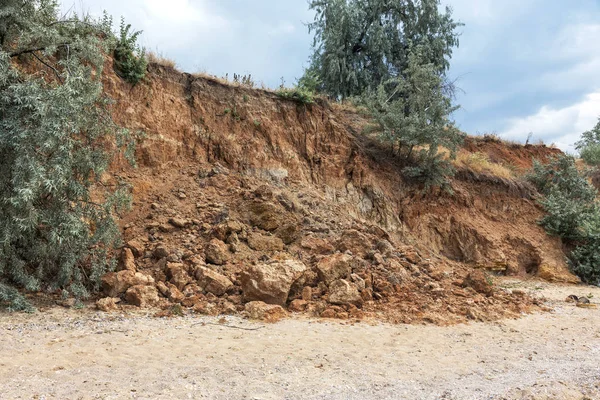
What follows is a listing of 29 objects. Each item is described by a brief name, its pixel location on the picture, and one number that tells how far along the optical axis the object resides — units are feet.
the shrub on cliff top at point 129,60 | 35.63
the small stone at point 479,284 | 31.30
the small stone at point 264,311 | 23.30
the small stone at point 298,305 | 25.40
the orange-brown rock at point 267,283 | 25.27
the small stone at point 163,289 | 24.94
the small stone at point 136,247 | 27.68
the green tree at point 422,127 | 47.65
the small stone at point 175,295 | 24.36
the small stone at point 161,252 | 27.43
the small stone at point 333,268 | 27.53
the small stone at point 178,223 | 30.30
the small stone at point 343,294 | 25.98
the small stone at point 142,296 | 23.81
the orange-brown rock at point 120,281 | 24.75
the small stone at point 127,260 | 26.25
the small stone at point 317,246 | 32.19
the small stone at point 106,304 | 22.92
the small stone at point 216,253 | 28.14
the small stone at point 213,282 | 25.58
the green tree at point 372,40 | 66.54
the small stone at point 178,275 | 25.57
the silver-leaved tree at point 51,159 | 21.85
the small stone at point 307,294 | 26.40
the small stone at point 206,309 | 23.65
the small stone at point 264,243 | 30.89
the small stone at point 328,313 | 24.56
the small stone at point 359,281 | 27.61
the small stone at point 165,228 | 29.81
